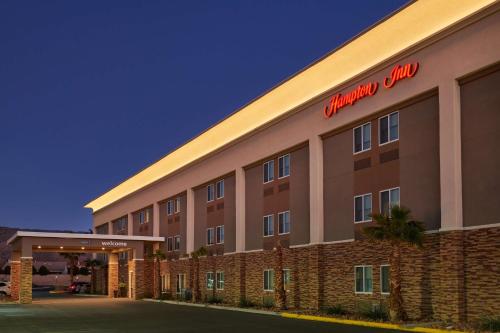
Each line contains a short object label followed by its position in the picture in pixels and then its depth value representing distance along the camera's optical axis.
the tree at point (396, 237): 27.94
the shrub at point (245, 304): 42.62
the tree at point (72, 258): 100.31
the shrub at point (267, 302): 41.10
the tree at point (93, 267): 82.19
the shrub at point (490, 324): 23.30
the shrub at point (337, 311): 32.81
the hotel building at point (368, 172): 26.44
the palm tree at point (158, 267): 59.53
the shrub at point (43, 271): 133.00
